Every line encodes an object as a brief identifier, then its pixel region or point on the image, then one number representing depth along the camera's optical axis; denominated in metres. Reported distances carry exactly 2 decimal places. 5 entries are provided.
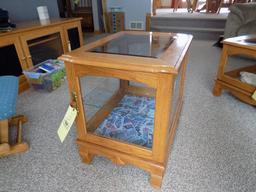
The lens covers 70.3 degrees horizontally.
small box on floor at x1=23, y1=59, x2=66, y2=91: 1.66
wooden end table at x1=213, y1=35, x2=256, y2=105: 1.32
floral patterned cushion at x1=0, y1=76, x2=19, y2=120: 0.90
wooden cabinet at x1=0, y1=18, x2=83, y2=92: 1.58
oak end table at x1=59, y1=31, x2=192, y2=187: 0.65
